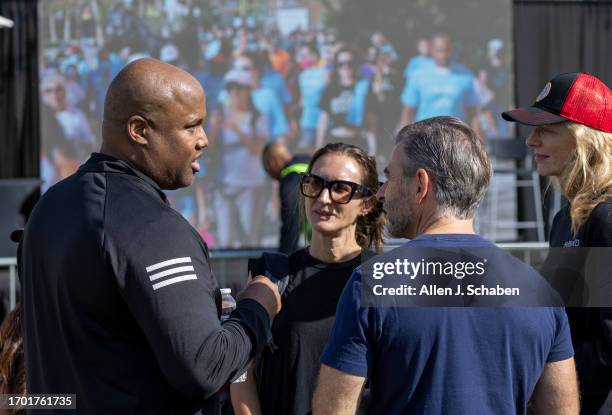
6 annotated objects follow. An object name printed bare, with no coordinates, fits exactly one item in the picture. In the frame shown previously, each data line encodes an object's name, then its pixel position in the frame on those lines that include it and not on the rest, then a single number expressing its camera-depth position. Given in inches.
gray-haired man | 64.9
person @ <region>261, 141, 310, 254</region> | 173.5
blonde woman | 83.7
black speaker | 330.6
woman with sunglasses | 94.6
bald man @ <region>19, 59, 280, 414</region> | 64.3
